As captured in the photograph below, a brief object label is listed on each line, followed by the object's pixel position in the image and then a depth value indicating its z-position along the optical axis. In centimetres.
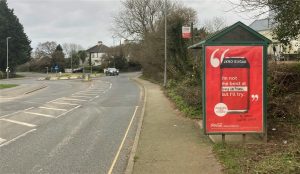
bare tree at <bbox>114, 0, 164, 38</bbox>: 4655
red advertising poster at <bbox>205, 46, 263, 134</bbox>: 689
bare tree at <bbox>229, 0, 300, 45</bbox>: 748
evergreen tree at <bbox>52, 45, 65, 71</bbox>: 8466
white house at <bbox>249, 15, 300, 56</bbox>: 907
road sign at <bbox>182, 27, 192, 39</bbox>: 1816
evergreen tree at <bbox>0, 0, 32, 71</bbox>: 6257
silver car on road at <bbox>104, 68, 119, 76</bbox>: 5943
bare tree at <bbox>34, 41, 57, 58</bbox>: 9462
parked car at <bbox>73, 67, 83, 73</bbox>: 7905
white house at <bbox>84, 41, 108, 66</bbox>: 10032
